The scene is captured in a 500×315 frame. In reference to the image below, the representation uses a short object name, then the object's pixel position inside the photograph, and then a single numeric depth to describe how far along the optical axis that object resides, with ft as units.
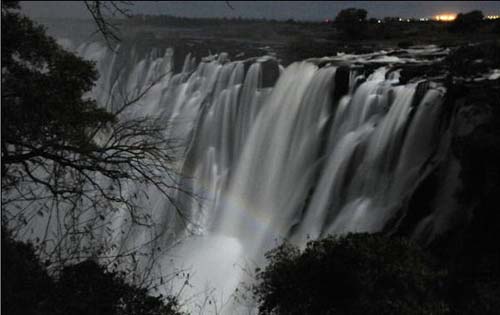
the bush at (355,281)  25.10
